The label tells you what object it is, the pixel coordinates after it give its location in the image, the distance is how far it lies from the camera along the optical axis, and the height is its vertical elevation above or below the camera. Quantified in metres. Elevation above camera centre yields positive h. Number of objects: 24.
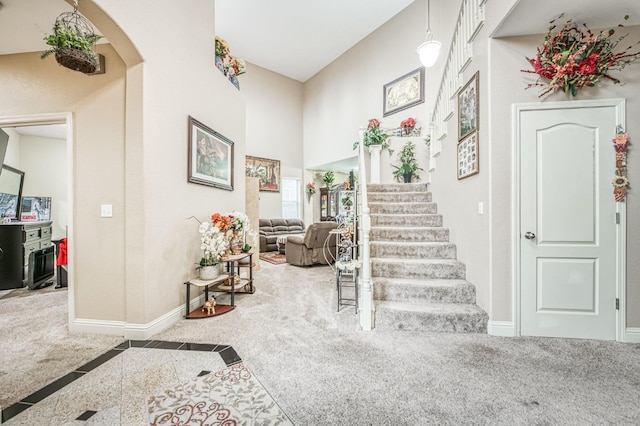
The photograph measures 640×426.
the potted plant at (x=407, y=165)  5.82 +1.05
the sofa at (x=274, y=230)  7.35 -0.52
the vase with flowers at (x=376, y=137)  6.21 +1.76
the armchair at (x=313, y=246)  5.34 -0.68
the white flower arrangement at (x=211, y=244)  2.93 -0.35
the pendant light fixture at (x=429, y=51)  3.87 +2.37
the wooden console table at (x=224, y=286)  2.82 -0.93
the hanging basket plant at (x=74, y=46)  1.89 +1.21
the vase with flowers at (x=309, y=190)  9.63 +0.83
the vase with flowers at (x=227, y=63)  3.80 +2.27
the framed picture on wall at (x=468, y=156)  2.70 +0.61
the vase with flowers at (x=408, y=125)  6.40 +2.11
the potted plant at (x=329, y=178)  9.62 +1.26
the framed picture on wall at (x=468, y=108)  2.70 +1.12
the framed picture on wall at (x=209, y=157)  3.03 +0.72
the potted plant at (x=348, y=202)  6.93 +0.28
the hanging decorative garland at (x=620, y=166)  2.28 +0.40
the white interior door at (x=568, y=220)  2.36 -0.07
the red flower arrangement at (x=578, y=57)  2.25 +1.33
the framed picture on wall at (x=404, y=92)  6.35 +3.04
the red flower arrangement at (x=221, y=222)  3.09 -0.10
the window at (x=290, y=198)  9.34 +0.54
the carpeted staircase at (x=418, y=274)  2.57 -0.72
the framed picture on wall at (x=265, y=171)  8.33 +1.35
